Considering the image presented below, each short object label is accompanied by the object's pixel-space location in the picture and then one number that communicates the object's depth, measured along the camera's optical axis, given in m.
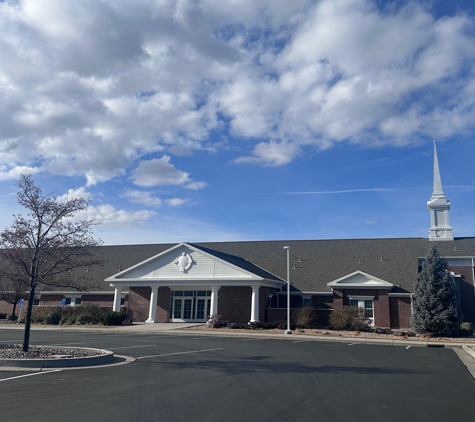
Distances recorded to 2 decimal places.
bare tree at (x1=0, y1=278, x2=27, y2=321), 34.90
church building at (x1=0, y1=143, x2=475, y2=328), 32.66
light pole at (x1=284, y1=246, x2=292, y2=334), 27.59
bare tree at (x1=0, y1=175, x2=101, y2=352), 13.80
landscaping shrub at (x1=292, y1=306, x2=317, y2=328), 30.30
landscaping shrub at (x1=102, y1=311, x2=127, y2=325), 32.25
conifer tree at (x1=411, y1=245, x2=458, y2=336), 26.58
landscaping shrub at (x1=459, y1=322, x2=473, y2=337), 27.53
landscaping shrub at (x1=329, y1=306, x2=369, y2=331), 29.11
